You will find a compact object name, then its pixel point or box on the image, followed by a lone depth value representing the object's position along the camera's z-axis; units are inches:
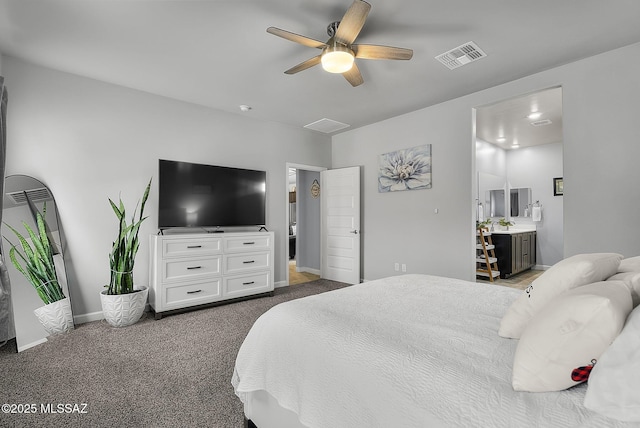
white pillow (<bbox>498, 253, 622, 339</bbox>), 43.1
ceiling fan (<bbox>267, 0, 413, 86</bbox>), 81.7
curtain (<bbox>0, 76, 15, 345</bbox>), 58.0
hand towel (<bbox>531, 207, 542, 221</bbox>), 251.8
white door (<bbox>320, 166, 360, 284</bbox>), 195.5
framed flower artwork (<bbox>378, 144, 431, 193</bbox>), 166.6
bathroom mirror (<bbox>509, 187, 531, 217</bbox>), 260.5
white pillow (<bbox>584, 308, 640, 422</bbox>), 26.4
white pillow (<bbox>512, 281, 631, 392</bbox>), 30.4
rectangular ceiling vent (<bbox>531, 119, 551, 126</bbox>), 189.5
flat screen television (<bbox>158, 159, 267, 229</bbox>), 143.8
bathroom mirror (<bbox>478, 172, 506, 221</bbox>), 249.2
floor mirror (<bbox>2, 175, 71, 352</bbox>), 102.2
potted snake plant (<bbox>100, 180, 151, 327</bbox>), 118.0
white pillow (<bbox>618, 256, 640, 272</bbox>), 48.7
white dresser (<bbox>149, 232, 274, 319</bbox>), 132.7
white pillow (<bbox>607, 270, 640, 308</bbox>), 39.0
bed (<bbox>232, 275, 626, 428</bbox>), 30.4
